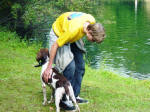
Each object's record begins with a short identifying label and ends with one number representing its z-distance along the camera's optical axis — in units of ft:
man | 14.80
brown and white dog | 15.62
